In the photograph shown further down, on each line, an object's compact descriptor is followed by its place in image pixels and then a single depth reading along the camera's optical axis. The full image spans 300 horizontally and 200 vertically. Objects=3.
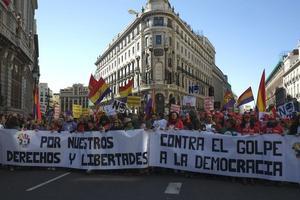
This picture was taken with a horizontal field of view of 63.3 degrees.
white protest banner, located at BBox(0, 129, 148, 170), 6.51
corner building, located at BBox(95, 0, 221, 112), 40.45
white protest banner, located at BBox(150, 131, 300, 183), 5.69
